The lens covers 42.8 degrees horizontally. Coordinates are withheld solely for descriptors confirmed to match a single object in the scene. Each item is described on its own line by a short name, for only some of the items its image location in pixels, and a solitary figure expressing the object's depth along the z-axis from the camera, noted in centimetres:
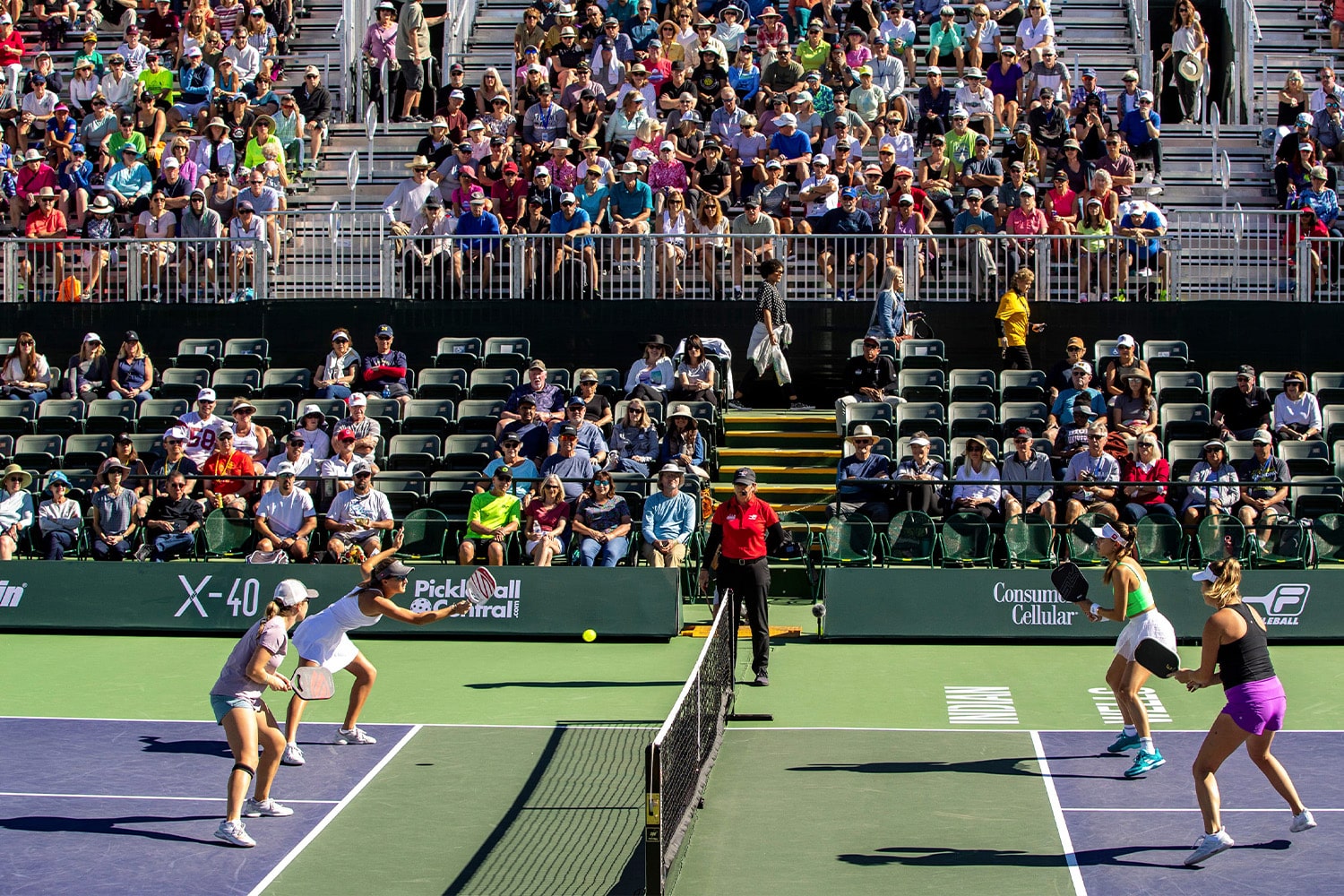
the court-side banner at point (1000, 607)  1662
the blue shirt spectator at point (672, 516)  1741
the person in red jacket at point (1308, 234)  2186
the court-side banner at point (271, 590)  1680
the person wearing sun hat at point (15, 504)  1825
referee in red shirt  1437
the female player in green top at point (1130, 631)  1169
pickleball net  853
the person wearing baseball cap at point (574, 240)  2219
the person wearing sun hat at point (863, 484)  1811
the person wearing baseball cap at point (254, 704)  998
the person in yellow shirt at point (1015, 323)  2128
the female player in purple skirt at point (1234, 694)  965
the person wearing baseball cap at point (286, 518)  1781
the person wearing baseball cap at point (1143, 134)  2388
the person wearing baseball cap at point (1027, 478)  1767
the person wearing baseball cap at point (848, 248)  2200
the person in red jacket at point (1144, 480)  1767
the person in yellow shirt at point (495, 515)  1750
